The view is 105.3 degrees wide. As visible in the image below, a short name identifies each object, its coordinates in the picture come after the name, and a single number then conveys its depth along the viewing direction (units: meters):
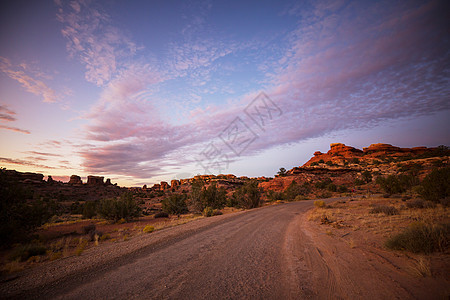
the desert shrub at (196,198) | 21.64
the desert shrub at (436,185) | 13.43
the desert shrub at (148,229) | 11.10
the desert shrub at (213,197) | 22.91
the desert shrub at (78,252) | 6.36
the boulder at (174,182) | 107.09
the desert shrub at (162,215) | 22.52
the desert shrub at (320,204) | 19.40
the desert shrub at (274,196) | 37.15
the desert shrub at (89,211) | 23.81
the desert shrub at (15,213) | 9.35
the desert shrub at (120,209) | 19.61
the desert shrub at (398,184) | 26.55
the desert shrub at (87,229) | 14.32
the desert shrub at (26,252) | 7.42
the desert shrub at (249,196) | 24.80
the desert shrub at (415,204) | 12.24
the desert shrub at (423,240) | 4.66
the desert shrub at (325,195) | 37.72
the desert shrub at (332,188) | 43.86
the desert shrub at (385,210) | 10.92
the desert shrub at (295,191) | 37.22
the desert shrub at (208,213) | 18.22
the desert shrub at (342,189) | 43.09
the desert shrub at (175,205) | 25.19
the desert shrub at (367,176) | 45.22
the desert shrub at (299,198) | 35.94
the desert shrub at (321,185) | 46.78
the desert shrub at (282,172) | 67.63
